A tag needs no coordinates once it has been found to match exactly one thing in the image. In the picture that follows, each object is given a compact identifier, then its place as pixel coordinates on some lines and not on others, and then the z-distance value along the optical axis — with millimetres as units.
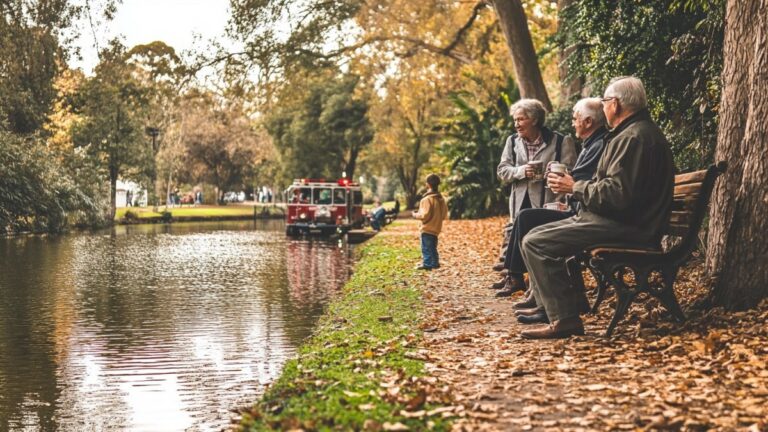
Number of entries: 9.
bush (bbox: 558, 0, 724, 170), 9750
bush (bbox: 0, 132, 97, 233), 32500
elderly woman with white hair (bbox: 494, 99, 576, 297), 9062
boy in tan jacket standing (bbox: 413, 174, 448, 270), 14125
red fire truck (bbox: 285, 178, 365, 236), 36375
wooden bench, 6438
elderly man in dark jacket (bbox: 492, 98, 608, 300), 7613
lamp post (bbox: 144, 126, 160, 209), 52622
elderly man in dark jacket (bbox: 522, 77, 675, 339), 6281
